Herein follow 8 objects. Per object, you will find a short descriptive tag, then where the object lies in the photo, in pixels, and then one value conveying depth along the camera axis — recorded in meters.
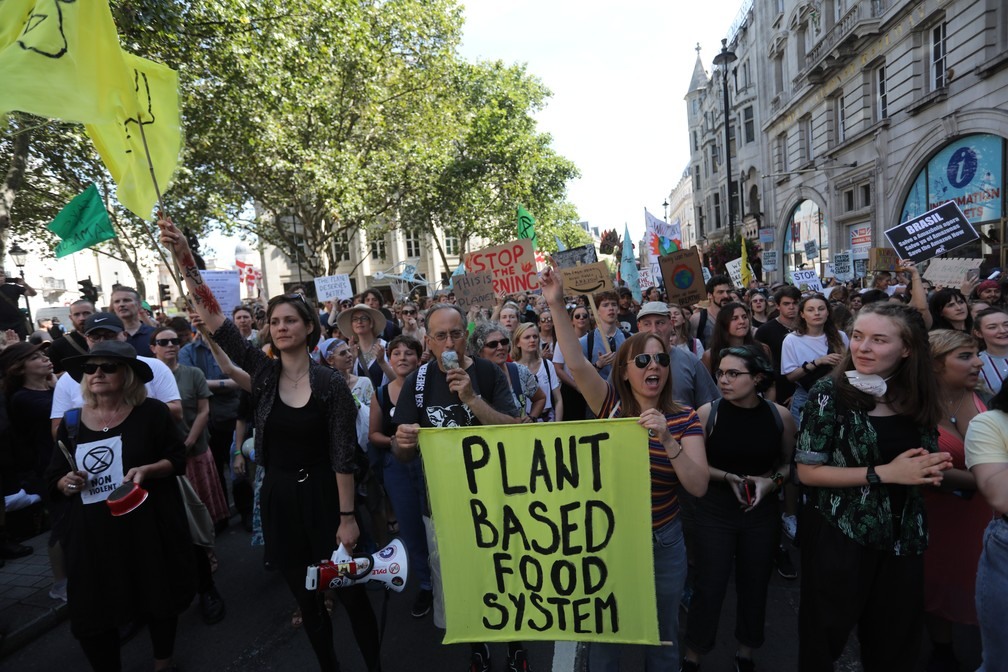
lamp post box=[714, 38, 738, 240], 18.79
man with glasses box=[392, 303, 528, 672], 3.01
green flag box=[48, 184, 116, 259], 6.00
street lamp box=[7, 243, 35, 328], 13.97
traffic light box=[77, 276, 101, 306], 10.30
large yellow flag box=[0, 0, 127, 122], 2.19
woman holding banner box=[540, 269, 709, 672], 2.48
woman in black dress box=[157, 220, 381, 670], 2.80
